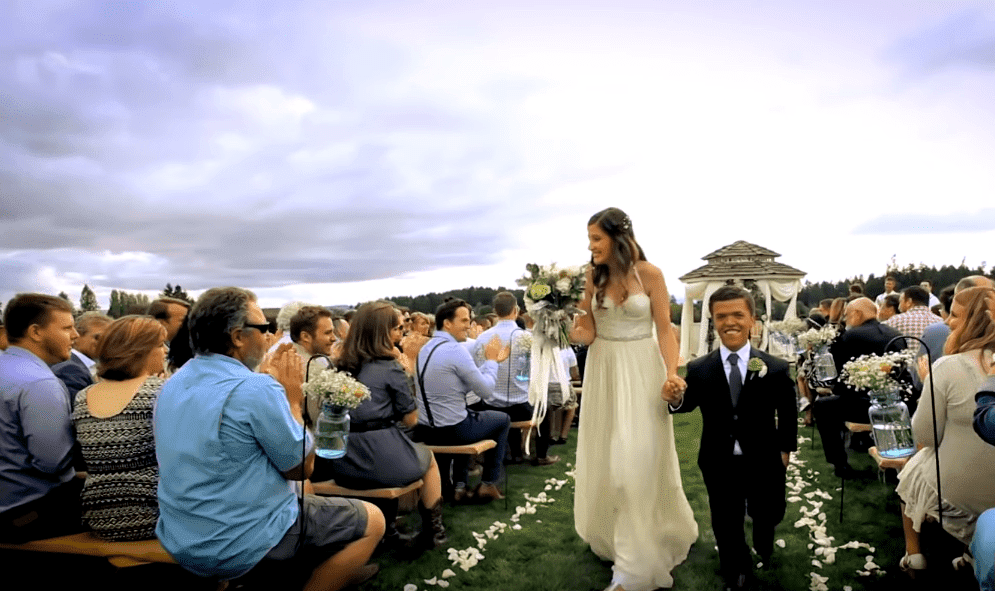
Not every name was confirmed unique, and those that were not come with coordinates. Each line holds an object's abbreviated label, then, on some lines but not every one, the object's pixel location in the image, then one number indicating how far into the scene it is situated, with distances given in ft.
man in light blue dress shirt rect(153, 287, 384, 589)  10.91
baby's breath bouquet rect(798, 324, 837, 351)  26.12
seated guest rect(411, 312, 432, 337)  35.40
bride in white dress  15.25
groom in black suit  14.51
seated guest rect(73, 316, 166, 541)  12.51
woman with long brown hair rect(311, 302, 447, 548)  17.34
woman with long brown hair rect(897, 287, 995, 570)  13.37
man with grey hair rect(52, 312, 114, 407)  19.14
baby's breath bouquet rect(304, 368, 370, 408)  13.91
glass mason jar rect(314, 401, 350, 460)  14.24
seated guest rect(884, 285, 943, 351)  27.50
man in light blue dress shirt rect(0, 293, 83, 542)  13.49
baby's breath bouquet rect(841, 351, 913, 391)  15.12
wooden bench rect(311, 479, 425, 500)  17.07
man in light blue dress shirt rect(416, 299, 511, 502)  22.25
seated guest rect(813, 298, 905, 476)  25.17
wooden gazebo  63.93
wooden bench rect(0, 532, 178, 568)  12.13
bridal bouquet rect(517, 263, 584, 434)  16.43
